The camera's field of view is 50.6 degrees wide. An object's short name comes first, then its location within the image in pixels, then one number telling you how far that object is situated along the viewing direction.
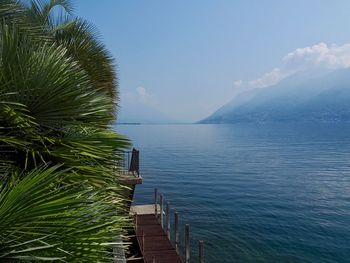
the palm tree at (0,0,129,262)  2.45
